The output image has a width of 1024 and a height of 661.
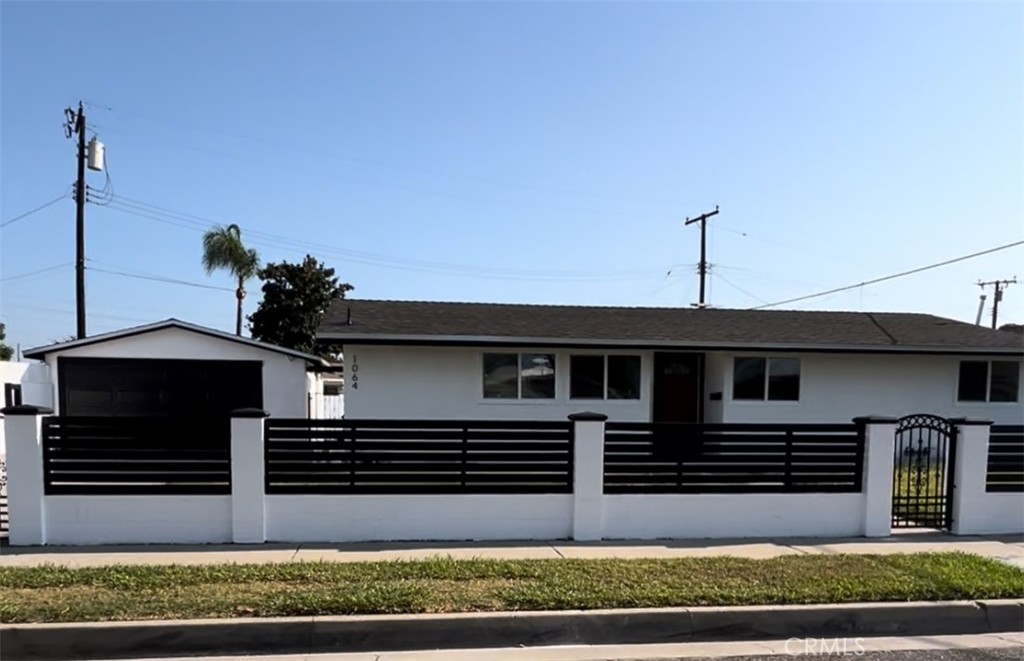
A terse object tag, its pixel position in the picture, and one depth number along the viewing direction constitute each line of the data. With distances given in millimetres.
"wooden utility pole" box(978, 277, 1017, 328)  52156
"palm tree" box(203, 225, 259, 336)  27750
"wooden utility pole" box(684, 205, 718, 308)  27031
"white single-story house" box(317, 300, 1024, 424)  11773
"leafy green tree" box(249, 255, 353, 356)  32594
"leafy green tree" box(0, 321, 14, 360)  43028
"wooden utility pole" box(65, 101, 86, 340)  18266
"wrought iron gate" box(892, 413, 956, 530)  7250
